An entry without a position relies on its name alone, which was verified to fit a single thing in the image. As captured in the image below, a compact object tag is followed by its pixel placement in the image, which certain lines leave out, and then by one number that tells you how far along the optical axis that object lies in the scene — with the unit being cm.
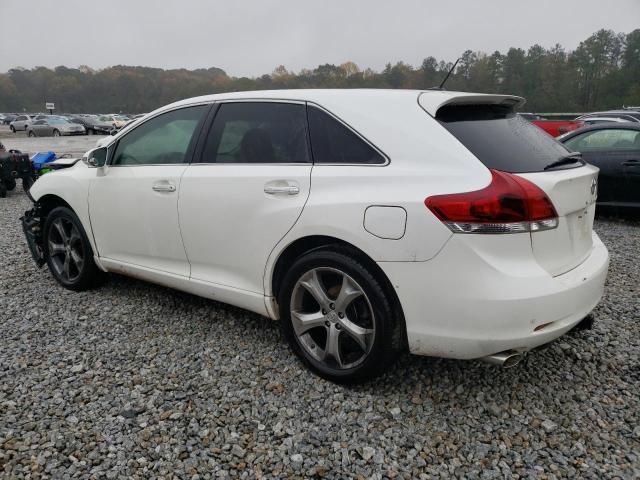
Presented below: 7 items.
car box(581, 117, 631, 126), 1778
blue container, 1045
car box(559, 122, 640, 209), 681
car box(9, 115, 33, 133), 4272
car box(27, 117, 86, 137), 3678
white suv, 222
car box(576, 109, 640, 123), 2039
